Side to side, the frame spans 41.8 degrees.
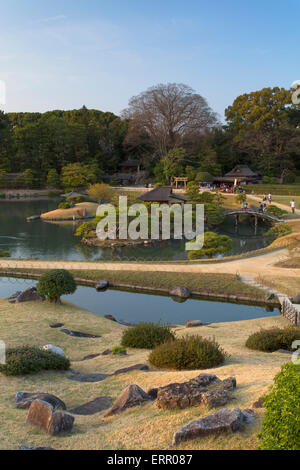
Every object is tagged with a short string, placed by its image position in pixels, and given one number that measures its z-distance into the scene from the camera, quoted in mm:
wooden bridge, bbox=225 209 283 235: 32075
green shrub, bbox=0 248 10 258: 22000
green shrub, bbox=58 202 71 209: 39312
